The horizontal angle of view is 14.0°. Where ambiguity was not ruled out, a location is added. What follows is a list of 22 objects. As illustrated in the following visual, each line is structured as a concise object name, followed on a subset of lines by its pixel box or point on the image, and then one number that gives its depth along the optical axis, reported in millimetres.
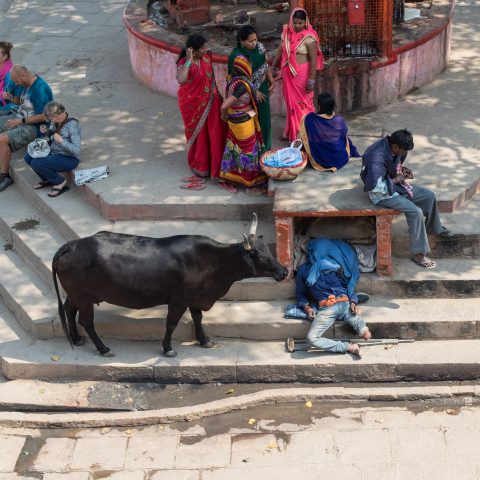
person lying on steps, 16824
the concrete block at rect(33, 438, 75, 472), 15554
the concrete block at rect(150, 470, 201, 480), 15107
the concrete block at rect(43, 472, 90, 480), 15277
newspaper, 20056
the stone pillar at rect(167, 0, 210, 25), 24273
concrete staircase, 16808
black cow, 16362
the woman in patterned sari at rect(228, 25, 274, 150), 18594
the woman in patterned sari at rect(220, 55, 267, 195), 18394
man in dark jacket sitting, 16931
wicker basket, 17932
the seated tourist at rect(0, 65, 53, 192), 20672
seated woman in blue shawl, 17993
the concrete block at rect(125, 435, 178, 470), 15408
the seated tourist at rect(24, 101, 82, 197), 19579
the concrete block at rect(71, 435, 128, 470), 15484
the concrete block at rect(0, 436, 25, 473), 15600
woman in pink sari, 19179
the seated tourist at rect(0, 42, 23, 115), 21410
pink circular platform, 21626
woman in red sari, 18609
